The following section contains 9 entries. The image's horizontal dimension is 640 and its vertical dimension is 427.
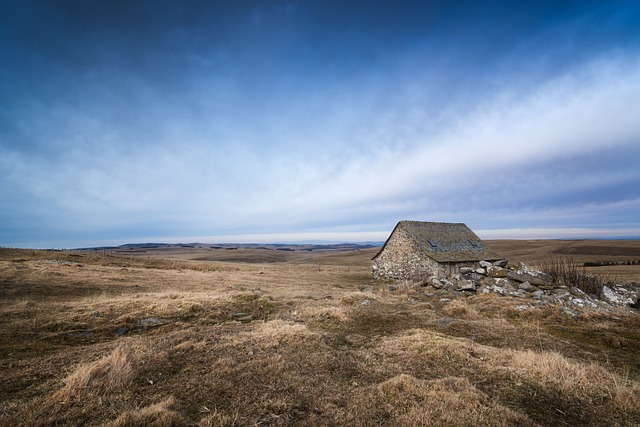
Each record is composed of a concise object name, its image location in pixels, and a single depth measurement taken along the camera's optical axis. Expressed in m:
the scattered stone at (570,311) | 12.69
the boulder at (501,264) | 23.00
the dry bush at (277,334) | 9.05
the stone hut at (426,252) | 29.94
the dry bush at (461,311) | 13.14
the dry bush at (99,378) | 5.62
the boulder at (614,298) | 17.29
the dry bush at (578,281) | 20.39
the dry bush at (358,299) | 15.93
